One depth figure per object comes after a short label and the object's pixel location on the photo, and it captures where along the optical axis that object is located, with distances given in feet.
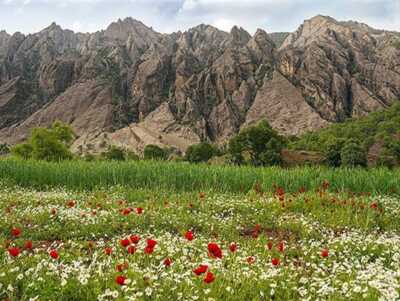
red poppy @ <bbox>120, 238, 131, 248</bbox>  20.40
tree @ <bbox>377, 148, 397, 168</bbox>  238.60
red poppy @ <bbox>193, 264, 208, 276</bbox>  17.09
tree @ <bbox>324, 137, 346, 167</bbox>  238.19
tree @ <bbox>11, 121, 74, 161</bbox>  248.11
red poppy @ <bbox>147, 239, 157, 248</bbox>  19.45
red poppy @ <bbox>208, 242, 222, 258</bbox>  18.85
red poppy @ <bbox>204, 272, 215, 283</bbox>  16.80
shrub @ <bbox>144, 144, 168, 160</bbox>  421.51
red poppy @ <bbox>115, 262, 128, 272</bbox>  18.97
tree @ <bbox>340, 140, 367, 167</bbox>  235.09
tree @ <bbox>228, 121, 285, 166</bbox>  268.21
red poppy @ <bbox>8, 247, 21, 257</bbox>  20.55
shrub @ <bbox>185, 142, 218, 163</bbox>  364.79
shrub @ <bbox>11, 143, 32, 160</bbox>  271.08
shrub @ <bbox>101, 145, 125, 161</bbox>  352.65
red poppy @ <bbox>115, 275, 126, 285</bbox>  17.40
